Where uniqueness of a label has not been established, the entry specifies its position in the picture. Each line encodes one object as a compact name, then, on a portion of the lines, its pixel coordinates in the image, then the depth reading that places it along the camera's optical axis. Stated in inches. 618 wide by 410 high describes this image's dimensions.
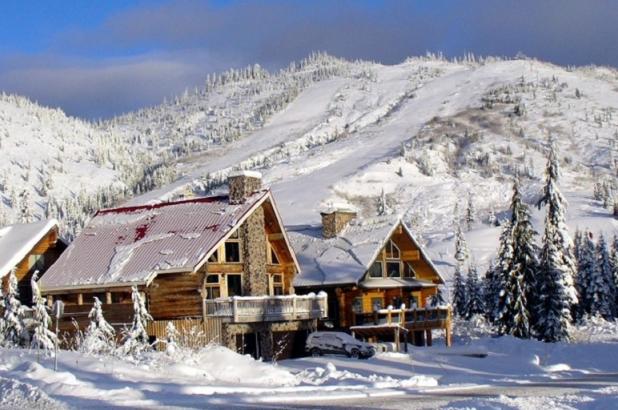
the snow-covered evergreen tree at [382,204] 5831.7
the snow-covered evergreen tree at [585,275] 2950.3
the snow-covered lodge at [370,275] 1733.5
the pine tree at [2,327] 1365.5
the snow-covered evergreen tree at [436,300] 2472.3
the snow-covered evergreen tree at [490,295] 2381.9
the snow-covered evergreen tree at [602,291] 2935.5
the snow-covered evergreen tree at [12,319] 1393.9
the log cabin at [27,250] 1621.6
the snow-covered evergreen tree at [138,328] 1190.3
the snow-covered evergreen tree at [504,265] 1961.1
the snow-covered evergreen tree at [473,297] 3216.0
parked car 1498.5
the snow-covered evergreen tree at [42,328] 1193.4
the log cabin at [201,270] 1444.4
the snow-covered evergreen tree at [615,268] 3051.2
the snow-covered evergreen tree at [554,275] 1961.1
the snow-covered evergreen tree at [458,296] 3282.5
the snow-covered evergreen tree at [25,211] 3070.9
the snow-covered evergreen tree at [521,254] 1950.1
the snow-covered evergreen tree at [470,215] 6188.0
